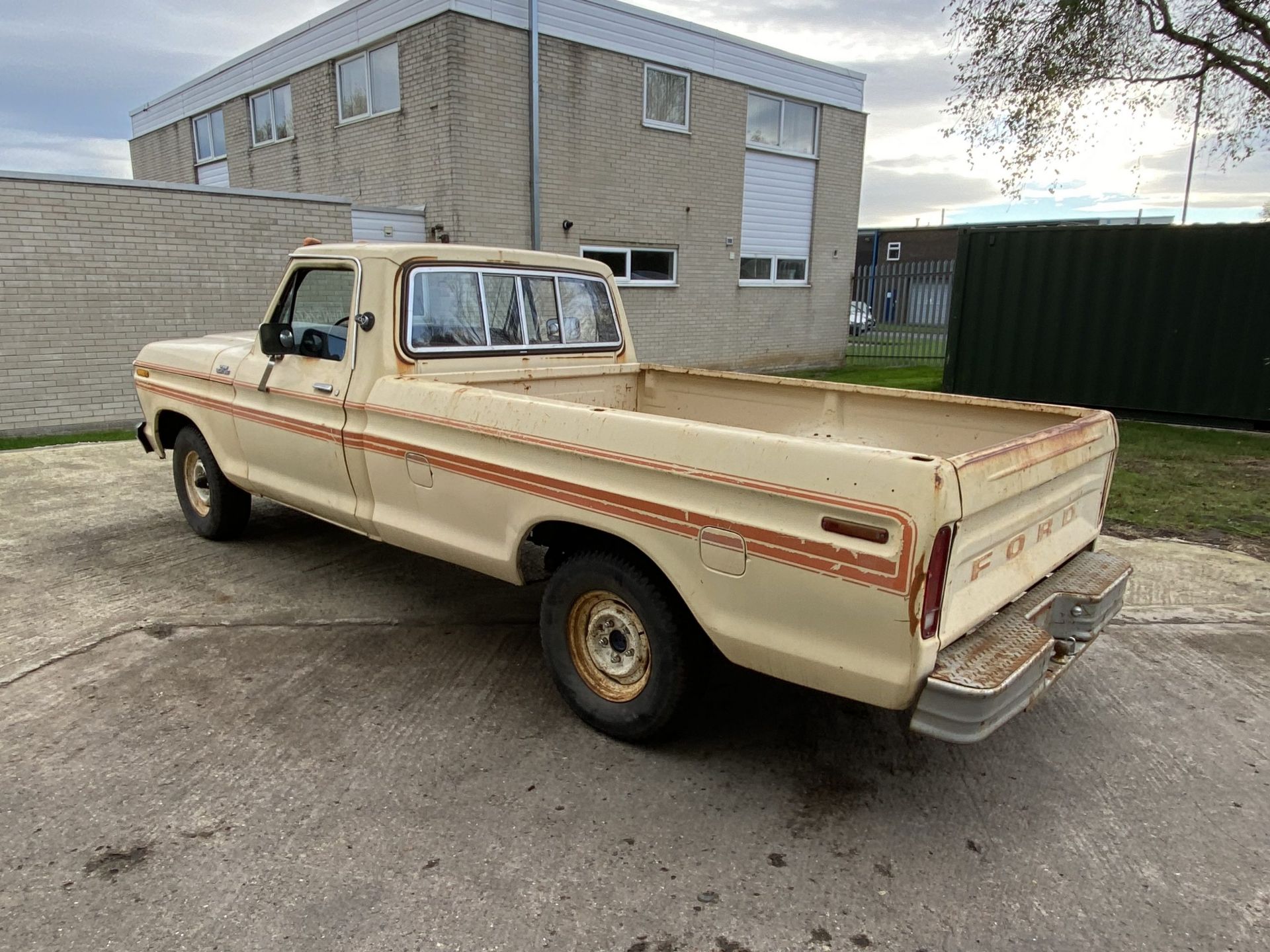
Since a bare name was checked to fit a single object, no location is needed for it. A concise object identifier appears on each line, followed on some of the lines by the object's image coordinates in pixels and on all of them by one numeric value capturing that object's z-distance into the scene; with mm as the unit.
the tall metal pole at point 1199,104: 11806
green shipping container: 9906
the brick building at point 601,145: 11984
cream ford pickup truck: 2490
